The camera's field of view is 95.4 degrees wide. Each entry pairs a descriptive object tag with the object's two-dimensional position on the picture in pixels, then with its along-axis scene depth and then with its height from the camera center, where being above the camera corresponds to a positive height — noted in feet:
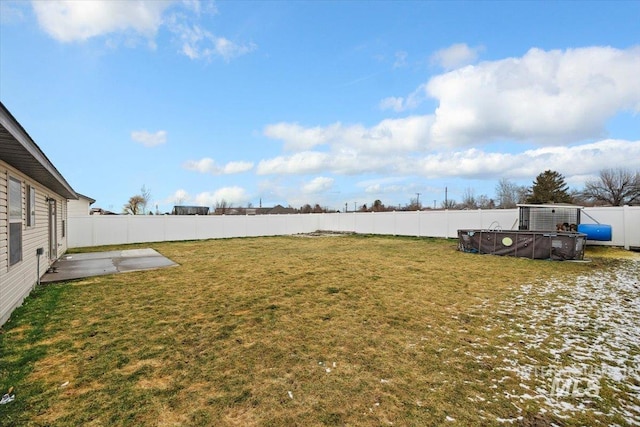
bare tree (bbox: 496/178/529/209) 139.44 +8.92
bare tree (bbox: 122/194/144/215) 126.11 +2.22
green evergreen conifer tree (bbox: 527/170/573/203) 114.01 +9.39
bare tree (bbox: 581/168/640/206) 111.34 +9.80
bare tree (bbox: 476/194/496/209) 142.72 +5.05
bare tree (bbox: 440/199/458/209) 154.38 +4.21
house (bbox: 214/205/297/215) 148.75 +0.03
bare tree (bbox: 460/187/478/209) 146.02 +4.63
